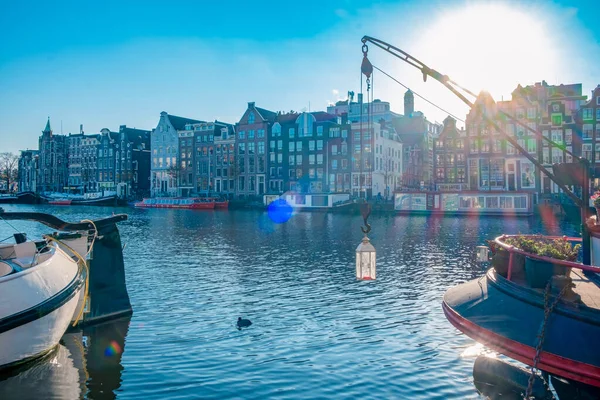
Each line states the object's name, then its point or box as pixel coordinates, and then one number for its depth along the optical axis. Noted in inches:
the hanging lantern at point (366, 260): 442.0
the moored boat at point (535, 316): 328.5
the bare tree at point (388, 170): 3824.1
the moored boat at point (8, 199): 5142.7
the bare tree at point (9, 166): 6850.4
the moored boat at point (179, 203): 4001.0
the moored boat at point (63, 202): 4872.0
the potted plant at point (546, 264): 366.3
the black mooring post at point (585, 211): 478.3
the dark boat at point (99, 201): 4596.5
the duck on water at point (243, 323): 640.4
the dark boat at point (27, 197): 5290.4
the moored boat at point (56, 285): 452.1
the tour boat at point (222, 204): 3954.2
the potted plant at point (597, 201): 439.7
